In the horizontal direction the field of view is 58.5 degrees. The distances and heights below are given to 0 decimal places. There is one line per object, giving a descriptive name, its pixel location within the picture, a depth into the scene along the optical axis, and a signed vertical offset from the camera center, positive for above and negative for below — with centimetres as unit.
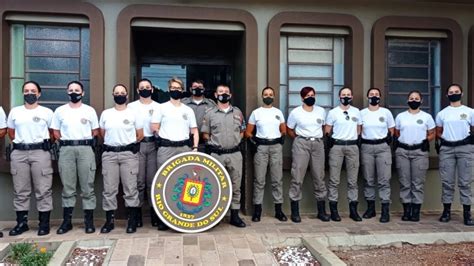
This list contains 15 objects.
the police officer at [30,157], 492 -35
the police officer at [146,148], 527 -26
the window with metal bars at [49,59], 576 +94
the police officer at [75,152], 497 -29
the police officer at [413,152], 570 -33
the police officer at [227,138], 527 -13
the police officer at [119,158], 497 -36
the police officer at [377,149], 571 -29
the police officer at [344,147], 568 -26
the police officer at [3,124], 504 +4
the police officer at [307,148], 559 -28
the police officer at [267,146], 555 -25
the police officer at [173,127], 508 +0
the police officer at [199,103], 581 +34
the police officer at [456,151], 555 -31
